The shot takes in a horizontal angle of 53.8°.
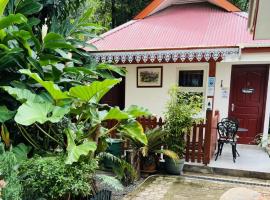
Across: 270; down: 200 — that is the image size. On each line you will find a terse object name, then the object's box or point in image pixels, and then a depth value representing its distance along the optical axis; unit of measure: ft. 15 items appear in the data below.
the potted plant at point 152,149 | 17.61
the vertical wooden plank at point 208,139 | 18.30
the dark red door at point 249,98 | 24.62
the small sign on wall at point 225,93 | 24.98
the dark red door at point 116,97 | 29.71
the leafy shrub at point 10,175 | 8.57
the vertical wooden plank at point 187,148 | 18.71
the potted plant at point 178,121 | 17.44
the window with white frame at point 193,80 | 25.63
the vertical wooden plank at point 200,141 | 18.56
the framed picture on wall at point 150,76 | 26.40
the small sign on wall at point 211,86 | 19.11
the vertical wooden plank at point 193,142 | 18.63
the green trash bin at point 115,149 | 18.49
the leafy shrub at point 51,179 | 9.51
